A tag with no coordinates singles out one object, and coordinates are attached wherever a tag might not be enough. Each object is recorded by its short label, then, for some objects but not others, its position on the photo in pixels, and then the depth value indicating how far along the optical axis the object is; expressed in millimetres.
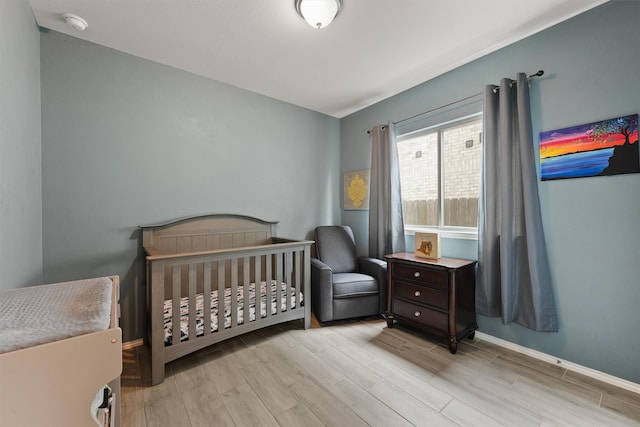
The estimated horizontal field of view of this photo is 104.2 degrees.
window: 2328
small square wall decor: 3240
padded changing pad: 627
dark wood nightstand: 1967
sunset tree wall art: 1543
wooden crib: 1650
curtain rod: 1827
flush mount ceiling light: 1522
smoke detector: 1661
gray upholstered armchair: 2424
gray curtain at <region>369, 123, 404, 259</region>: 2764
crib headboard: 2176
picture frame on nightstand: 2256
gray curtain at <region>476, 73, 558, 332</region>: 1815
